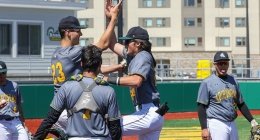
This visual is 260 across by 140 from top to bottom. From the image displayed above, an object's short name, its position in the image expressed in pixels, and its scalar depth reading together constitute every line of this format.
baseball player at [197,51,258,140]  10.01
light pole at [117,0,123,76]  24.28
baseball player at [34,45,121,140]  7.13
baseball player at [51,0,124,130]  8.64
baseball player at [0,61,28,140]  10.91
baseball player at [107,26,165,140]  8.73
